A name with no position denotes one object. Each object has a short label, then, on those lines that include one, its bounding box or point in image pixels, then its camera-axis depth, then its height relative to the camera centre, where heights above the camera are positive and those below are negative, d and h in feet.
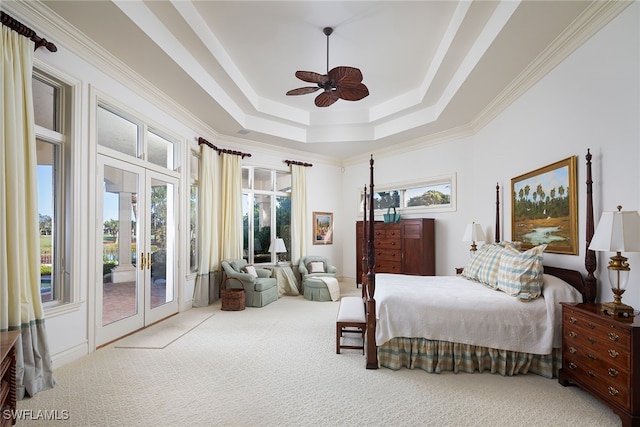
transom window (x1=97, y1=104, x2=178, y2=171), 13.21 +3.60
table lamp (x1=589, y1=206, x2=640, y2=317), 7.96 -0.72
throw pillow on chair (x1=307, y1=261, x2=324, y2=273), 24.04 -4.00
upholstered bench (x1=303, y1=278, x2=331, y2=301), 21.33 -5.15
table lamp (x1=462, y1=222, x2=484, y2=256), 17.74 -1.14
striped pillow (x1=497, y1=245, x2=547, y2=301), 10.58 -2.10
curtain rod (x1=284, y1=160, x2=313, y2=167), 25.94 +4.22
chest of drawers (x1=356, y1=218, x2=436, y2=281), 21.59 -2.30
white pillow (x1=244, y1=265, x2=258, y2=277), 21.40 -3.76
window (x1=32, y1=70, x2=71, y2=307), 10.64 +1.23
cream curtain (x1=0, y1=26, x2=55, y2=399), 8.66 -0.20
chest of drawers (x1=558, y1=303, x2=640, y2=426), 7.32 -3.73
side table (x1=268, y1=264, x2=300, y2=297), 23.35 -4.93
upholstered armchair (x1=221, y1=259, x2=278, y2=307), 19.62 -4.38
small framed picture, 27.61 -1.22
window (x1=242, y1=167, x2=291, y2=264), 24.31 +0.18
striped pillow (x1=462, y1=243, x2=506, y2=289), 12.34 -2.16
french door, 12.98 -1.55
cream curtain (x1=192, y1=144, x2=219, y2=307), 19.74 -1.04
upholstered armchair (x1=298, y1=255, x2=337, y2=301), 21.42 -4.38
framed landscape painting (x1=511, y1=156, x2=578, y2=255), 11.41 +0.23
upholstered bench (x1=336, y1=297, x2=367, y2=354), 11.99 -4.01
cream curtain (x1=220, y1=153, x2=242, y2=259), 21.89 +0.51
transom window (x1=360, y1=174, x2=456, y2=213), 22.13 +1.36
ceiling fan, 12.26 +5.36
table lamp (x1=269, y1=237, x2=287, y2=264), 23.84 -2.38
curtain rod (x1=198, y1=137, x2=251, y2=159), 20.02 +4.46
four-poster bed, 10.27 -3.72
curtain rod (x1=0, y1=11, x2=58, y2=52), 8.75 +5.32
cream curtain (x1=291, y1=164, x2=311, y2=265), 25.55 -0.06
